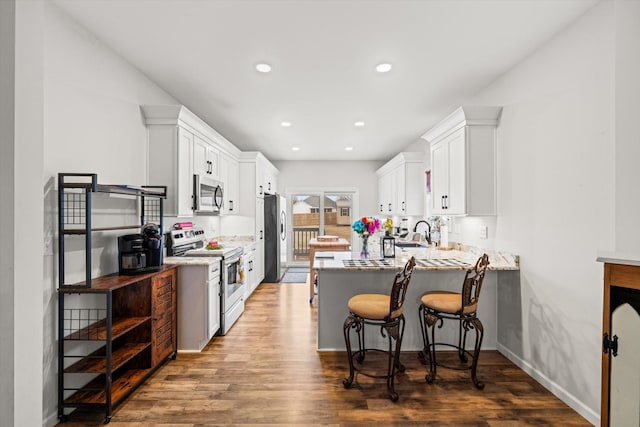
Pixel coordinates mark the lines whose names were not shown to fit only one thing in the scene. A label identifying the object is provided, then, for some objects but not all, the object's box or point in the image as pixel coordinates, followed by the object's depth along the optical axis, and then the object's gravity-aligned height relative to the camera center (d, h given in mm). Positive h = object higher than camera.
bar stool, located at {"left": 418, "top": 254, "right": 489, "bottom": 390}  2502 -767
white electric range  3562 -591
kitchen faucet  4866 -329
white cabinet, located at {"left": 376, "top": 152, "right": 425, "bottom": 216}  5434 +548
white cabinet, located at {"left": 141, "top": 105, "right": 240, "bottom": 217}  3131 +644
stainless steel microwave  3541 +228
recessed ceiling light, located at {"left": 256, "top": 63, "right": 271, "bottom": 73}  2852 +1364
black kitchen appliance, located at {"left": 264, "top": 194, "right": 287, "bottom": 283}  6215 -503
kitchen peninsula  3123 -811
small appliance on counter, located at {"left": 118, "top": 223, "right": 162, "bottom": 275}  2539 -319
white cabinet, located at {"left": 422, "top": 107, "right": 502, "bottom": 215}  3051 +557
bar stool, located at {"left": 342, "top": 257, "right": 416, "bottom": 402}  2373 -790
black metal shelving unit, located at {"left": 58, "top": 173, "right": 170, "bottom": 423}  2035 -834
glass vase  3571 -398
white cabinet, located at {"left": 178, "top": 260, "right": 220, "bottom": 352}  3113 -921
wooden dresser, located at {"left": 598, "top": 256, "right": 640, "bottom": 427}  1295 -561
